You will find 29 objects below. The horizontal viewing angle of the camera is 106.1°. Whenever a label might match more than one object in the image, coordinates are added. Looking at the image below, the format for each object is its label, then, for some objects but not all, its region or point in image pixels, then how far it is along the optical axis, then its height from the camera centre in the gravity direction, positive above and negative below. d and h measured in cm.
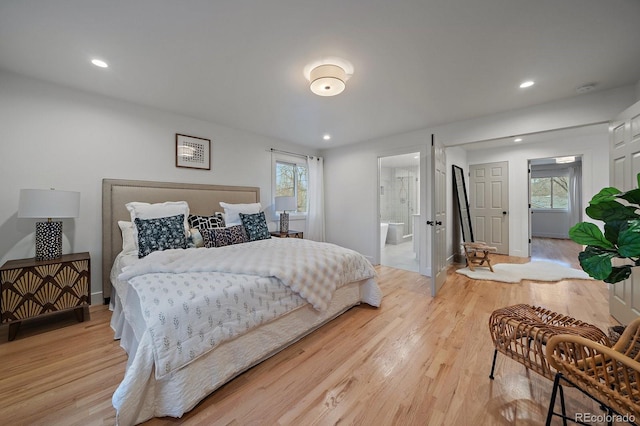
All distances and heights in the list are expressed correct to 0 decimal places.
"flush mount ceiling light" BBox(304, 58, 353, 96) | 213 +125
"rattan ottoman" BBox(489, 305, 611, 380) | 128 -69
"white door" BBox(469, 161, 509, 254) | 528 +21
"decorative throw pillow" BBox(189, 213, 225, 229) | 312 -12
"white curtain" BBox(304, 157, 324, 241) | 500 +24
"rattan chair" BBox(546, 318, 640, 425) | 90 -67
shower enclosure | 736 +53
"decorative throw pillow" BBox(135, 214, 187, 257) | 247 -23
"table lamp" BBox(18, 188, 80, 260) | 212 +2
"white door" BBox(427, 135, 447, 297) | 307 -6
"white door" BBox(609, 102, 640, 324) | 201 +39
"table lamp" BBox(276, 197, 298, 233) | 411 +15
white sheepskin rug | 363 -98
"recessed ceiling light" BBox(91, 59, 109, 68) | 212 +135
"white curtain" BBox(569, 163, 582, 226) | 703 +60
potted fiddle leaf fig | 99 -11
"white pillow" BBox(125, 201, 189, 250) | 270 +4
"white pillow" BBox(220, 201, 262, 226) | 337 +3
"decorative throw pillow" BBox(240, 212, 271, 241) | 327 -18
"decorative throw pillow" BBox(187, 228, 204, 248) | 288 -31
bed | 129 -65
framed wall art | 338 +89
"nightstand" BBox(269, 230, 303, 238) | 400 -37
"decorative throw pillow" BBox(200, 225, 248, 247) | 286 -29
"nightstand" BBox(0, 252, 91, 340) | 202 -67
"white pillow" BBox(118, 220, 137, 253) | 264 -27
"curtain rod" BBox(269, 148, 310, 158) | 446 +117
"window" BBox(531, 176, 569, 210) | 744 +63
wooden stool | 402 -73
